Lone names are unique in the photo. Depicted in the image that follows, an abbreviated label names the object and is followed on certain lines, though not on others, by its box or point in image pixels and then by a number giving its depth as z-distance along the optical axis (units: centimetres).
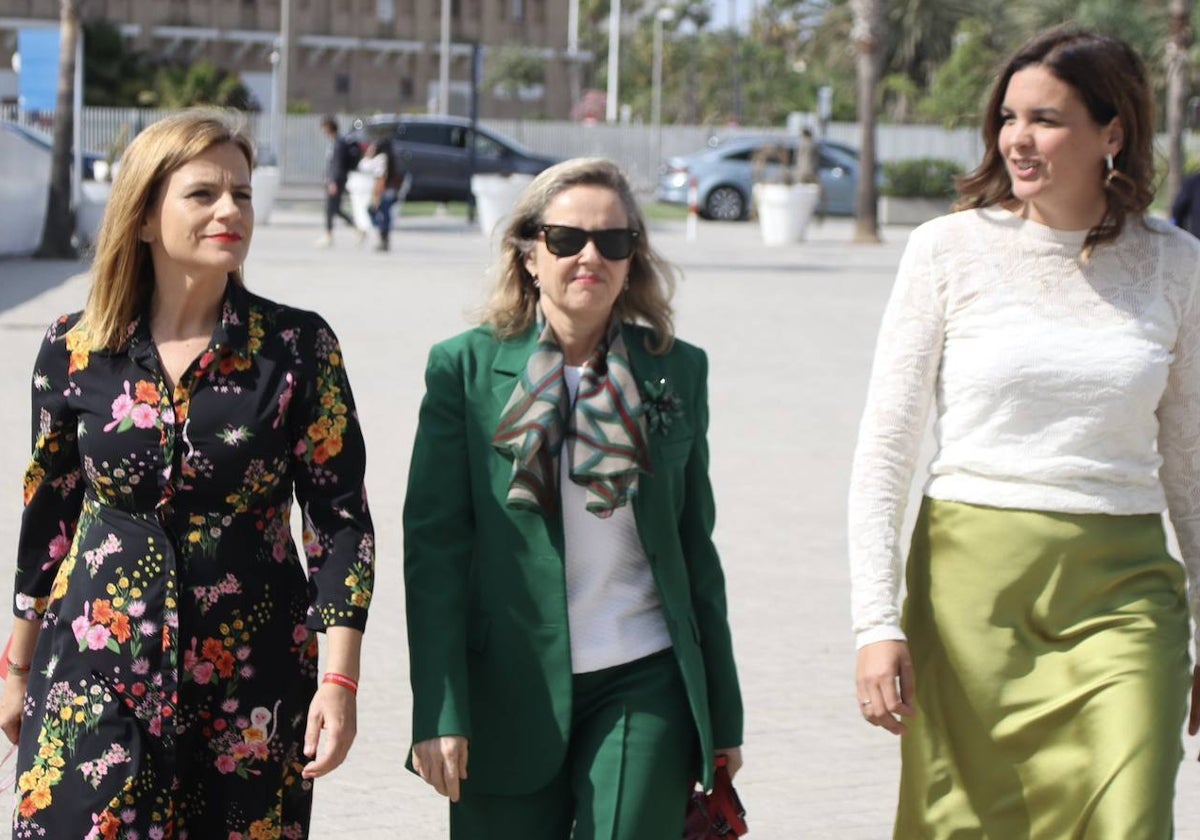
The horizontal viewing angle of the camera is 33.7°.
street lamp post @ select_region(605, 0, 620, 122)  7012
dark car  3703
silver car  3812
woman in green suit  331
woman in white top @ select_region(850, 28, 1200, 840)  338
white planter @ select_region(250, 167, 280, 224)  3056
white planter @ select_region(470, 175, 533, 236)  2994
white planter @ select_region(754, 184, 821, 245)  3045
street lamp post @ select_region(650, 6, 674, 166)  6962
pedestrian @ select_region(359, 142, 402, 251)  2592
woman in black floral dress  312
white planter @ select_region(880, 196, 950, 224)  3894
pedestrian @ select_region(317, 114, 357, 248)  2692
